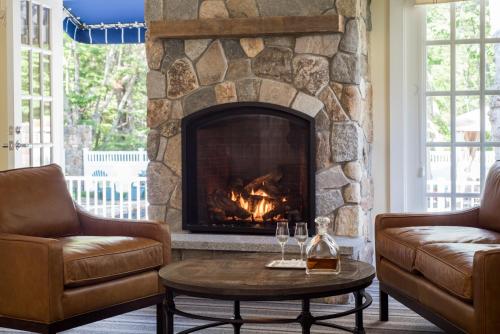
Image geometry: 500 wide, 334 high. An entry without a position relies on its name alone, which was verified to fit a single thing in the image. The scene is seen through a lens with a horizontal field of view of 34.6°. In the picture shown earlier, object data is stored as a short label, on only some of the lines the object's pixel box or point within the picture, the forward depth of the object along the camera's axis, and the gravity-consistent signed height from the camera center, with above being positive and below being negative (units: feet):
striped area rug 13.51 -2.82
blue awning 23.25 +4.20
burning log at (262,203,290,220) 17.08 -1.07
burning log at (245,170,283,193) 17.12 -0.40
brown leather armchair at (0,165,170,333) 11.58 -1.47
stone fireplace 16.52 +1.47
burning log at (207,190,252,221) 17.38 -0.97
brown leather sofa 10.02 -1.47
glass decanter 10.78 -1.29
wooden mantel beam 16.25 +2.80
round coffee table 10.03 -1.57
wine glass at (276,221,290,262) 11.46 -1.01
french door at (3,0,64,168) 18.15 +1.91
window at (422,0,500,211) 18.24 +1.40
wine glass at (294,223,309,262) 11.33 -1.00
